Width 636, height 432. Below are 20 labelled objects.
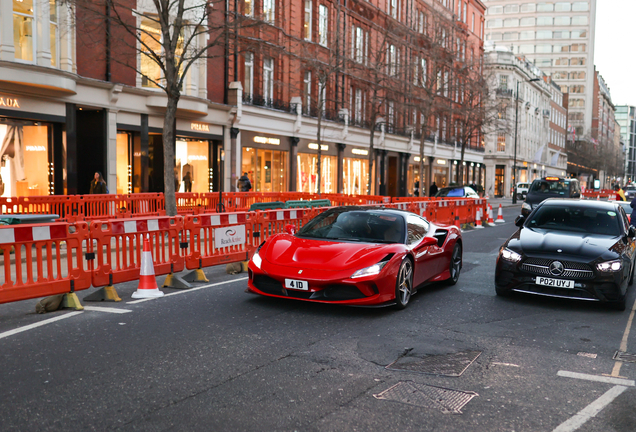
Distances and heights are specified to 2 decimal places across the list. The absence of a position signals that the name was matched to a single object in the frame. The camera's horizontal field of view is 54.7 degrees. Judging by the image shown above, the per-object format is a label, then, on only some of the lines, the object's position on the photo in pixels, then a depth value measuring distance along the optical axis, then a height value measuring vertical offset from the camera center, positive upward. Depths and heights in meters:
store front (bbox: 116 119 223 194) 24.89 +0.88
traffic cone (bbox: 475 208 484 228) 24.75 -1.60
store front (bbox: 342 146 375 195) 40.66 +0.60
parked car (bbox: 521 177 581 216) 34.12 -0.47
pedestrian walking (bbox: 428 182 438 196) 39.31 -0.66
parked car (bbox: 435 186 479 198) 29.58 -0.60
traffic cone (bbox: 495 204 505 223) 27.93 -1.78
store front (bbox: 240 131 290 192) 31.64 +0.94
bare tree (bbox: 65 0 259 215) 17.02 +5.16
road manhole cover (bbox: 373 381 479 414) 4.56 -1.67
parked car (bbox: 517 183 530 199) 62.47 -0.78
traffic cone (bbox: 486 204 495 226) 25.83 -1.63
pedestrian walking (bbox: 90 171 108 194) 20.23 -0.29
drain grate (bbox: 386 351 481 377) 5.41 -1.68
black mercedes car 8.10 -1.04
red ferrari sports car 7.36 -1.02
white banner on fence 10.58 -1.02
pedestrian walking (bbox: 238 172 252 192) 27.19 -0.25
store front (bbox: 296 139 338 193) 35.75 +0.70
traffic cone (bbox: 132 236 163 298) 8.65 -1.41
